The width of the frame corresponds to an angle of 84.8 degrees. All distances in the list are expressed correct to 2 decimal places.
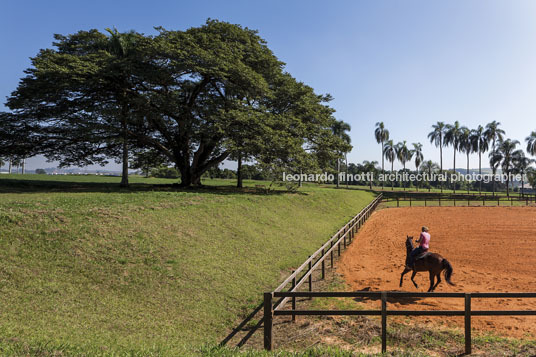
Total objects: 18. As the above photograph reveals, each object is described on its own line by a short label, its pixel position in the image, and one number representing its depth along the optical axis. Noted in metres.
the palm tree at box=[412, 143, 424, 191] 95.10
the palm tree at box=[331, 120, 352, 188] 71.69
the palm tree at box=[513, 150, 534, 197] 79.34
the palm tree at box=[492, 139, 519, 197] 76.75
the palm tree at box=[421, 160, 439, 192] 112.00
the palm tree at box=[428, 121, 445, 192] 82.12
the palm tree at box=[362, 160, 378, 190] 112.86
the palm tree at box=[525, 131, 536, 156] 74.38
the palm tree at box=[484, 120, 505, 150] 76.56
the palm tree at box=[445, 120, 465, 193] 79.41
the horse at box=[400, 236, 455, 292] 9.33
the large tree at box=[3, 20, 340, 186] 24.73
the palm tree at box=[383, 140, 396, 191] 92.44
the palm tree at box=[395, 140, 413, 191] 92.38
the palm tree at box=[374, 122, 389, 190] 88.38
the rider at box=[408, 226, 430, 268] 9.83
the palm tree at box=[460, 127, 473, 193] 78.94
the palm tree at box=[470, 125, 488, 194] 77.69
